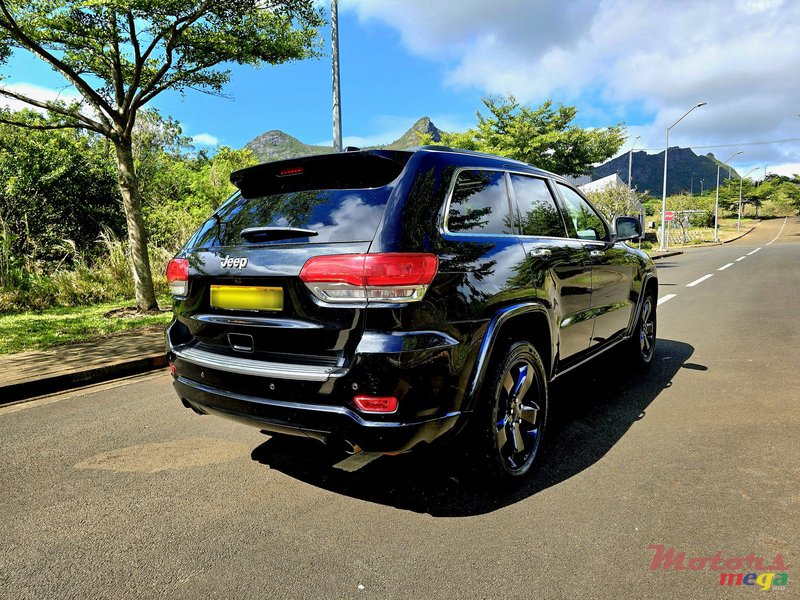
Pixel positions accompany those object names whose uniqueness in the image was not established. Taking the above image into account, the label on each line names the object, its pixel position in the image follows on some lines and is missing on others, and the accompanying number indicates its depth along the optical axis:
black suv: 2.27
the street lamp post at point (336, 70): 10.74
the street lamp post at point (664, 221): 33.88
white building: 44.47
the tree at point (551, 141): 21.58
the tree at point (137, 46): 7.30
